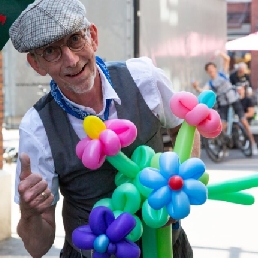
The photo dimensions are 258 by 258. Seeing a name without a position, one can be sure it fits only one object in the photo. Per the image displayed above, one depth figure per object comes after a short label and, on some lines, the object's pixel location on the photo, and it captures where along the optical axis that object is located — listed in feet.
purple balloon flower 9.06
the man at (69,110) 9.39
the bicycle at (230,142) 48.07
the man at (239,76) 56.38
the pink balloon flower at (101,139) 9.22
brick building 137.66
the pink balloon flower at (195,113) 9.81
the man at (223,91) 48.82
